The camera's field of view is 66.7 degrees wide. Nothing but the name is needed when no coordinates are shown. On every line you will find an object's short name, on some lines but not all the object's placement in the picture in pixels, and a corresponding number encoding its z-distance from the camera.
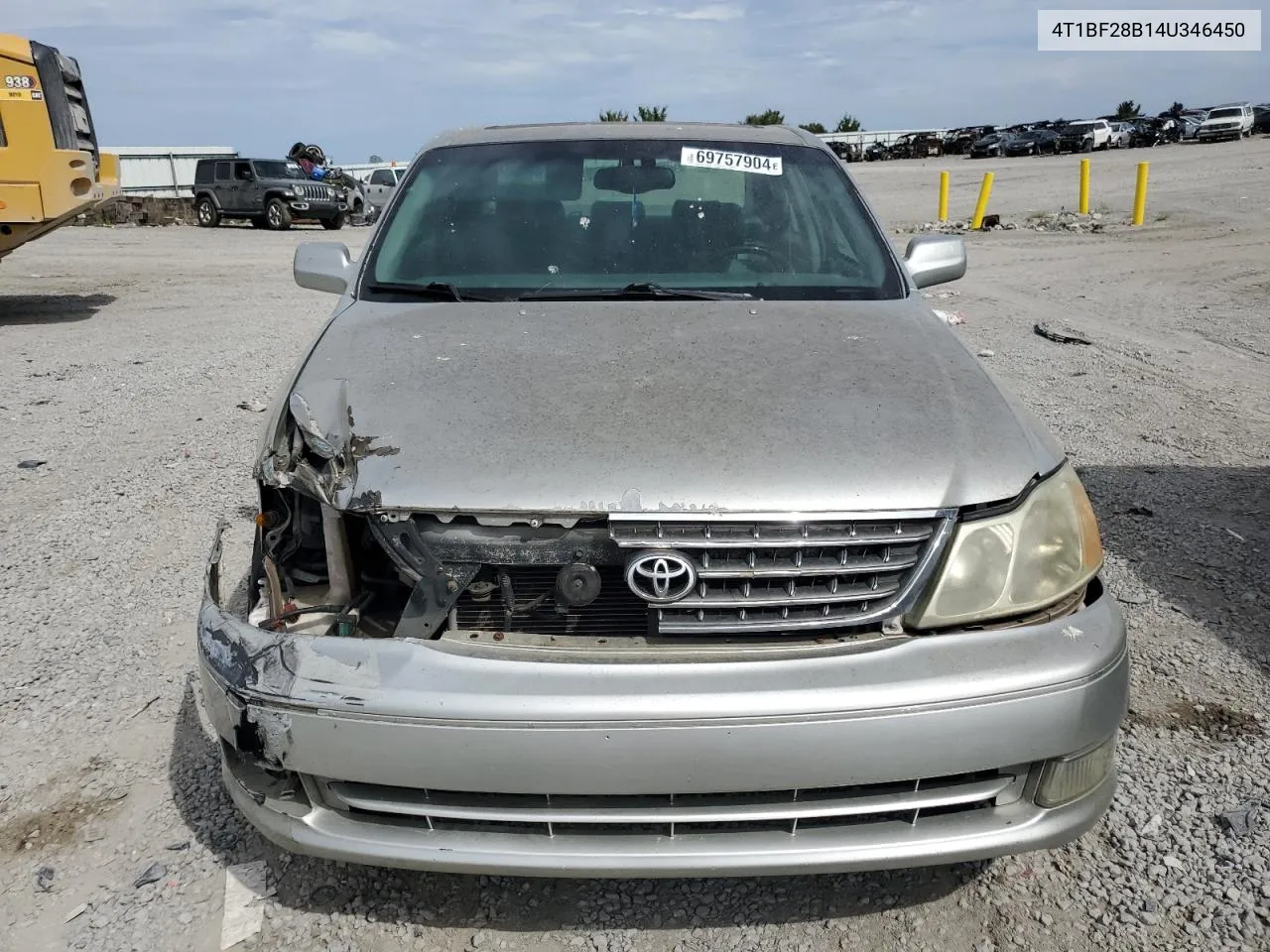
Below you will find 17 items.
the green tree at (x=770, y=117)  45.31
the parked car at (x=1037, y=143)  44.03
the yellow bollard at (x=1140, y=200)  17.64
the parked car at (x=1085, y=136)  43.50
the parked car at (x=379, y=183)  25.87
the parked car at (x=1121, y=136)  44.78
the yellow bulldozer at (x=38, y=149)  9.38
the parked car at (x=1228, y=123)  42.38
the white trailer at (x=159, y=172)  31.84
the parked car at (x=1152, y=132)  44.03
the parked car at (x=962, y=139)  49.91
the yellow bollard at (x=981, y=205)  18.94
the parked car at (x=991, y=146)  45.81
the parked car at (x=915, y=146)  50.91
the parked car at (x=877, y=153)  51.69
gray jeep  23.53
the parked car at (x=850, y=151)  50.94
